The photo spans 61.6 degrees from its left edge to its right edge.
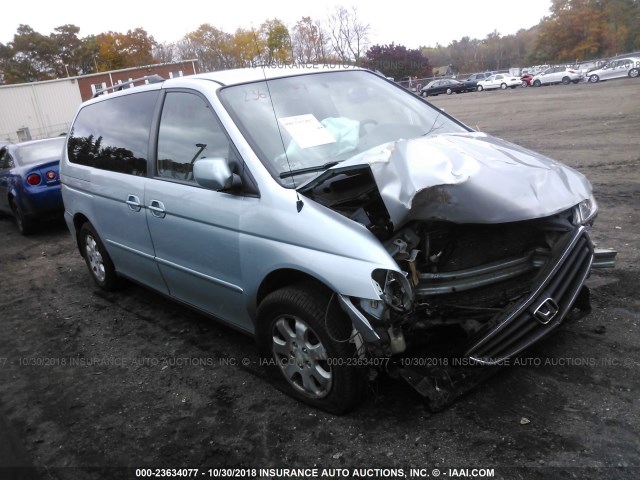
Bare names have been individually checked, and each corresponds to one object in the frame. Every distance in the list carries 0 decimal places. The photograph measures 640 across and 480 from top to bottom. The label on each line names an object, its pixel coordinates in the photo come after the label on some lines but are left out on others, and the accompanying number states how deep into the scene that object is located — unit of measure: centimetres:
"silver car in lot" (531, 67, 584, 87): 3772
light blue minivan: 271
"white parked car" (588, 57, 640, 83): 3388
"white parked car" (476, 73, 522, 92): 4169
